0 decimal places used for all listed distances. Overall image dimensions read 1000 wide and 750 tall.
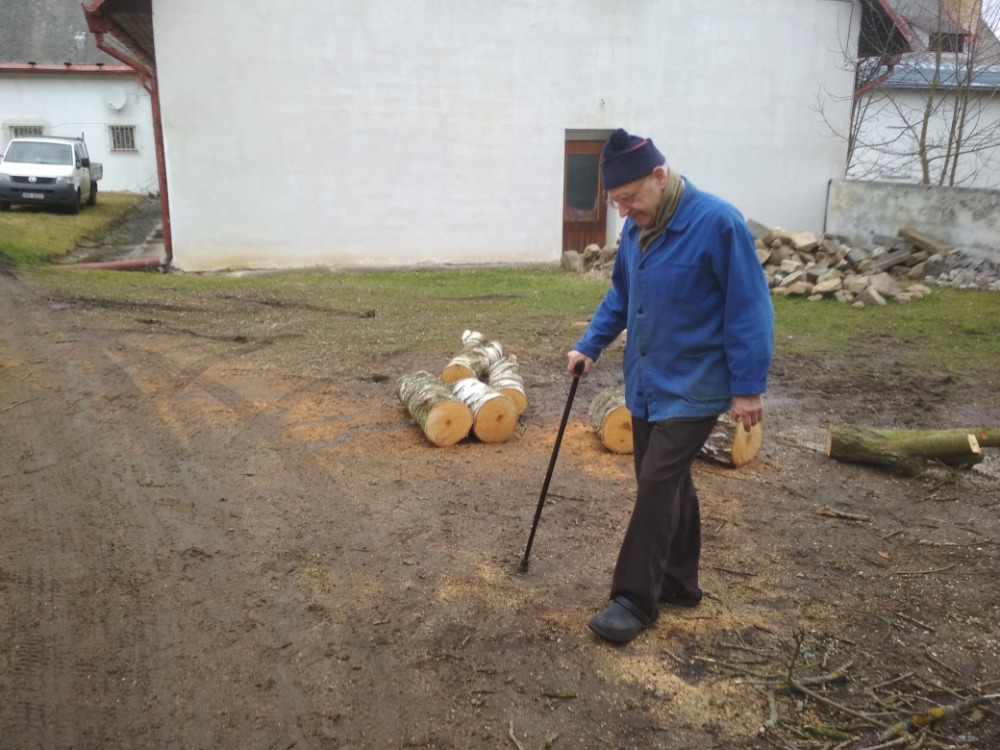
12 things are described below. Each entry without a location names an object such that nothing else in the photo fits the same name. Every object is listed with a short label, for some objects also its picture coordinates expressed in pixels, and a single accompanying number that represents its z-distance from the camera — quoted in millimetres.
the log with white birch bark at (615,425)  5961
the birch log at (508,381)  6594
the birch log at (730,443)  5758
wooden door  17172
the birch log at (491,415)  6094
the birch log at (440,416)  6023
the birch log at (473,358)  6961
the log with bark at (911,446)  5691
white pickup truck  19766
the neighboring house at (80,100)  28750
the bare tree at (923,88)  17453
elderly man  3326
